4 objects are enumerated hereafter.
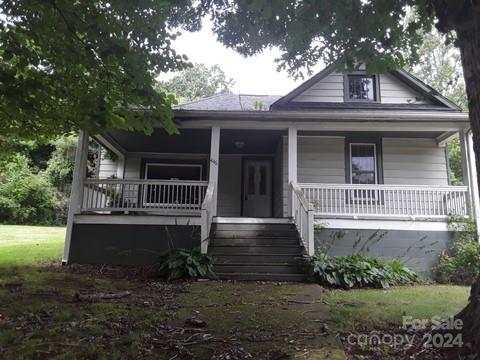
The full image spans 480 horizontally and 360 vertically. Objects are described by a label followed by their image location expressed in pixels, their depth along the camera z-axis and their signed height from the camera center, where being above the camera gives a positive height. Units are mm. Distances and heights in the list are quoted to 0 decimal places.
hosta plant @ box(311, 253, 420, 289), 6770 -612
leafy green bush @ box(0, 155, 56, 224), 18938 +1712
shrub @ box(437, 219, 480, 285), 7941 -292
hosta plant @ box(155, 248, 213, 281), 6992 -574
